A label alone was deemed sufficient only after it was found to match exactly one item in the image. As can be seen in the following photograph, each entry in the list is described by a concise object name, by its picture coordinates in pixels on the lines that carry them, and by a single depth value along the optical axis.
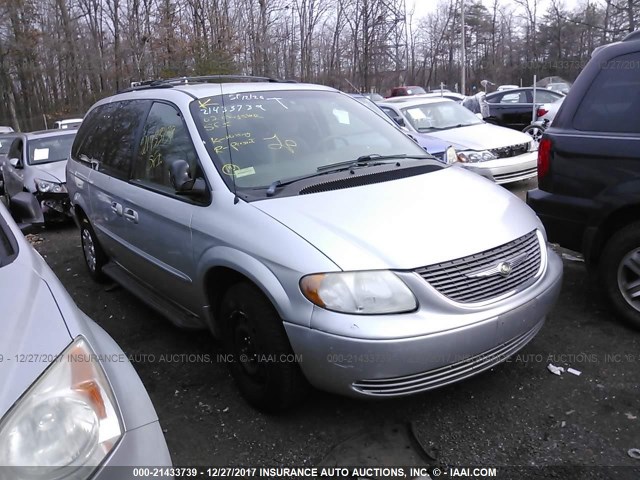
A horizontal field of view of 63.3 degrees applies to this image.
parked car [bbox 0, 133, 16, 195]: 14.17
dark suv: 3.46
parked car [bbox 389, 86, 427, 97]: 27.83
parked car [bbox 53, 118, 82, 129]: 16.02
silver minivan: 2.38
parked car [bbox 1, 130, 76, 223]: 8.12
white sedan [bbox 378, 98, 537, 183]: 8.03
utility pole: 30.86
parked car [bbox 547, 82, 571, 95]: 27.66
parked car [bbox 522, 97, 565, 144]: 12.37
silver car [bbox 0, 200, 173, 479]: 1.32
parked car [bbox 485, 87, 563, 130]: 14.79
